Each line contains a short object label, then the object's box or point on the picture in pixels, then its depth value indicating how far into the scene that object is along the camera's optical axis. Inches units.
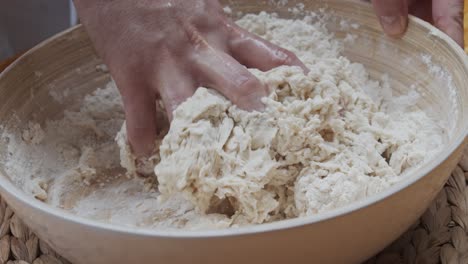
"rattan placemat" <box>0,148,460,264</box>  33.4
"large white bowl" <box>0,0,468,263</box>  24.8
